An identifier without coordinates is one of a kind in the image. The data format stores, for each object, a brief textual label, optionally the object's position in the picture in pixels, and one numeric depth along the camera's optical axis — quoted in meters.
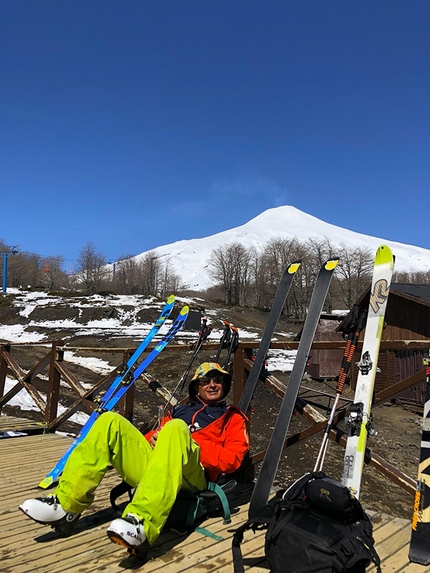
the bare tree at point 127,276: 70.94
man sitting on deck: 2.29
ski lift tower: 49.91
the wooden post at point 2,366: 7.44
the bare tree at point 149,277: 74.62
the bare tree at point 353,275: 57.25
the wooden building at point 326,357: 22.69
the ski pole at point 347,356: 3.11
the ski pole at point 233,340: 4.13
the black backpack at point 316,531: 1.91
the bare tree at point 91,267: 69.23
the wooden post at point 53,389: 6.27
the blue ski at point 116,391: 3.76
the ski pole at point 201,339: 4.43
